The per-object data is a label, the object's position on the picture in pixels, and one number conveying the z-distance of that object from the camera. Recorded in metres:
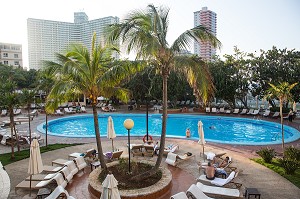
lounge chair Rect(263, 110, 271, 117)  19.74
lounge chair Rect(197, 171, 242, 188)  6.51
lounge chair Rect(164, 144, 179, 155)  9.60
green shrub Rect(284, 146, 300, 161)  8.26
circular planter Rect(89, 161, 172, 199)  5.98
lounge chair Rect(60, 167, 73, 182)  6.78
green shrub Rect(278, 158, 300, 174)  7.54
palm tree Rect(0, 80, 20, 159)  9.04
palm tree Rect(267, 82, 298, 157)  9.10
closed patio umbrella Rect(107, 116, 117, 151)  9.44
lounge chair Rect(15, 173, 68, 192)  6.40
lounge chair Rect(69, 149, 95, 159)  8.88
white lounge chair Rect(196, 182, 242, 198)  5.88
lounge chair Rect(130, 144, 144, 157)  9.83
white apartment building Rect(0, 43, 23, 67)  64.72
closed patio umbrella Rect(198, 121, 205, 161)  8.95
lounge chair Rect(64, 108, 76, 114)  22.22
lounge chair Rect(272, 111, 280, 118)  19.21
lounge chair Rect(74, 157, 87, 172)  7.77
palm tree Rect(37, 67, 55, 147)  10.62
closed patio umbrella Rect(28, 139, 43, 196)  6.18
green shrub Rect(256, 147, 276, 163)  8.62
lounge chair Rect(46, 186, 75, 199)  5.29
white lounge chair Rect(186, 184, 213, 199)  5.33
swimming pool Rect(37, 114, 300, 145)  15.50
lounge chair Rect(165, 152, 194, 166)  8.43
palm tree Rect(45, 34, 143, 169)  6.95
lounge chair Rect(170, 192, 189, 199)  5.05
